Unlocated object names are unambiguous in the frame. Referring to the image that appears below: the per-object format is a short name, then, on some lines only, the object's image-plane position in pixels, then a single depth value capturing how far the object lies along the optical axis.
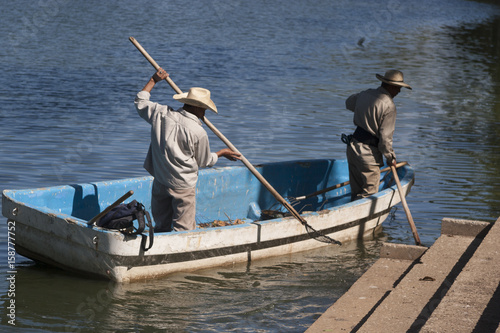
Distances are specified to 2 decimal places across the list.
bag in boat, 15.54
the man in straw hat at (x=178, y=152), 16.27
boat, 15.98
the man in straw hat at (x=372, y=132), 20.03
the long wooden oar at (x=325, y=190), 21.90
